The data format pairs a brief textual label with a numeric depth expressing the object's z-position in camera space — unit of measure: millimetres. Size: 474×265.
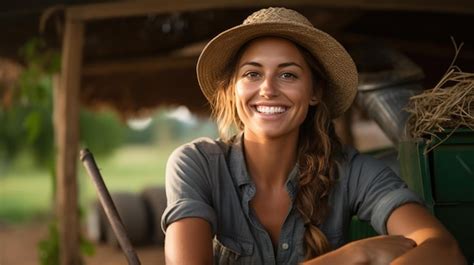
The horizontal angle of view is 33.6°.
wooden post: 4698
